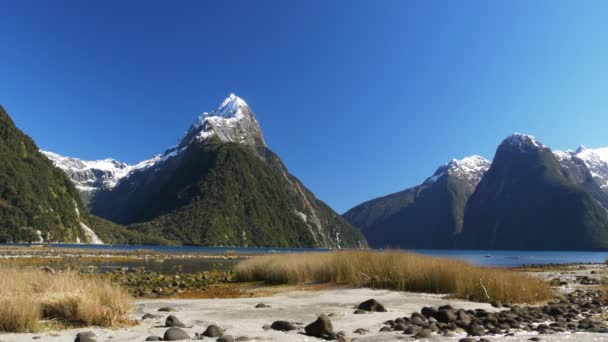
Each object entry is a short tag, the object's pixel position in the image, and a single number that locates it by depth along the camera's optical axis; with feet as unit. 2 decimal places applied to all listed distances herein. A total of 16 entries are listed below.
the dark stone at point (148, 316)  36.43
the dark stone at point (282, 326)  32.42
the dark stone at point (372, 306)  42.22
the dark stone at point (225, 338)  27.12
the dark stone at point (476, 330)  32.00
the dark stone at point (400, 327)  33.32
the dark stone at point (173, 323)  32.58
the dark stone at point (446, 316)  36.77
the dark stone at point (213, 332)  29.45
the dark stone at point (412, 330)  31.45
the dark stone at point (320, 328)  30.14
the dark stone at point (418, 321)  34.85
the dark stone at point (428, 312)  38.91
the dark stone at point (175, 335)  27.55
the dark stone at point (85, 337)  25.40
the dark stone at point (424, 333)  30.50
